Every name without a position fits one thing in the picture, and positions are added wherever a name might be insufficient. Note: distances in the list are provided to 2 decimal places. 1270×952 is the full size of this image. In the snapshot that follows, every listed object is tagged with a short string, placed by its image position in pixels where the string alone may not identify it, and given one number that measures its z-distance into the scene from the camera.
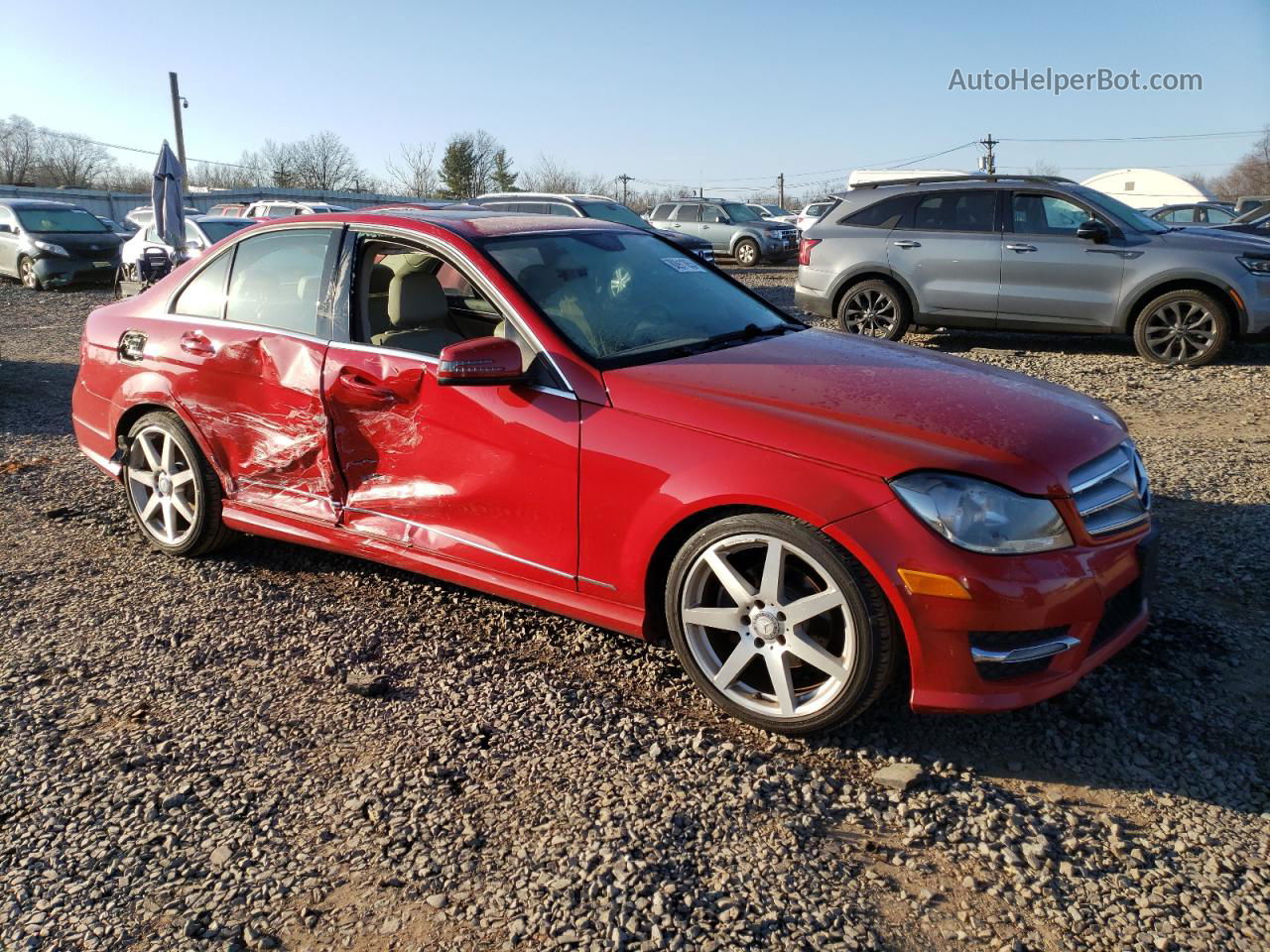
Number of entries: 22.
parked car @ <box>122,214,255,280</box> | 17.02
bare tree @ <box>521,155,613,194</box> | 65.88
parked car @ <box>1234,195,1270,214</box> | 29.50
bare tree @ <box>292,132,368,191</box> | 66.50
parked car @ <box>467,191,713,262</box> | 18.08
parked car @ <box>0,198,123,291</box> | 18.52
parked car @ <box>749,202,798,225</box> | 33.23
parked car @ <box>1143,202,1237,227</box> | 21.62
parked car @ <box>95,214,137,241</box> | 20.24
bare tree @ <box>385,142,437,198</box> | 59.59
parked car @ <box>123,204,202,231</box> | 26.74
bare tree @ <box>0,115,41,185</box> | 62.91
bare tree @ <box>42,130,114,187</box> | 64.00
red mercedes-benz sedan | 2.91
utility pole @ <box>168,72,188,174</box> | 43.84
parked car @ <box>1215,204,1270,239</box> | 14.68
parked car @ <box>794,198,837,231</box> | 31.74
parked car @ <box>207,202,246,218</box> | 26.57
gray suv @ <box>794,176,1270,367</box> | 9.23
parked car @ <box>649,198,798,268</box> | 24.50
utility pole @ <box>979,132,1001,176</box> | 60.80
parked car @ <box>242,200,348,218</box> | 21.89
